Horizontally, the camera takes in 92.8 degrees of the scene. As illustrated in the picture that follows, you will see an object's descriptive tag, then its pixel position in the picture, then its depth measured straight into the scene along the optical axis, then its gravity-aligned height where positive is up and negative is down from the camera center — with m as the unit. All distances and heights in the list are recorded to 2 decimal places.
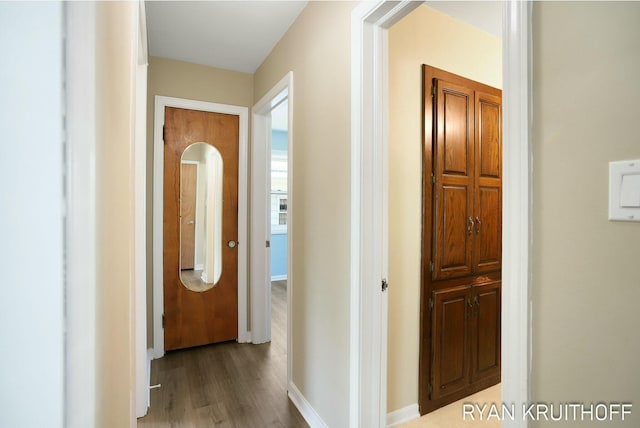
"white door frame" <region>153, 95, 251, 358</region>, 2.73 +0.23
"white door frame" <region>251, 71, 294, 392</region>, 3.05 -0.12
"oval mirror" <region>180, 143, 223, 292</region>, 2.90 -0.04
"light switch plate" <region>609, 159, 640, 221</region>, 0.63 +0.05
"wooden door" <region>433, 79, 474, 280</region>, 2.02 +0.23
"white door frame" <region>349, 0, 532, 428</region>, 1.46 +0.02
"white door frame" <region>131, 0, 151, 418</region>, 1.81 -0.10
